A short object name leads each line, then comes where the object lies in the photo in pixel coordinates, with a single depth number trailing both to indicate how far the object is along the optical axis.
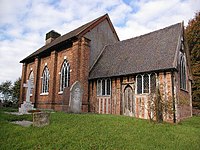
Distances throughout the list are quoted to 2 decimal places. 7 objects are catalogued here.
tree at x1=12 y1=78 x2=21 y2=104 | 35.56
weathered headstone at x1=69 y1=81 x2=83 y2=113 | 12.95
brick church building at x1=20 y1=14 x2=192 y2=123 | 12.88
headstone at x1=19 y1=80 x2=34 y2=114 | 13.40
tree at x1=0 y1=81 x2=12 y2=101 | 38.91
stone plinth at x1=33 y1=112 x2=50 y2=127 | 8.12
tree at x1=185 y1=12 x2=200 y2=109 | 23.27
